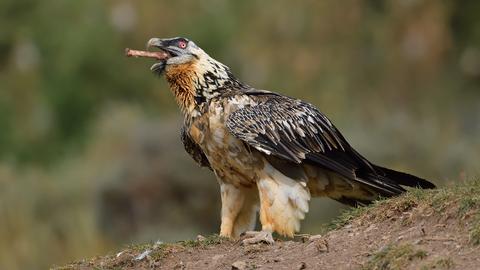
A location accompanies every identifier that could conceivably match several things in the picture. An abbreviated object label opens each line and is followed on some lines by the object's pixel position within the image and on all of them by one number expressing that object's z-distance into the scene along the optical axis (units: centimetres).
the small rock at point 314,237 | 1370
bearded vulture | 1516
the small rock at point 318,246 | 1324
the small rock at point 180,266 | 1367
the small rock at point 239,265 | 1316
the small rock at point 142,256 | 1393
